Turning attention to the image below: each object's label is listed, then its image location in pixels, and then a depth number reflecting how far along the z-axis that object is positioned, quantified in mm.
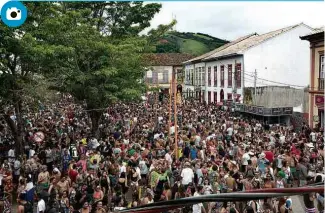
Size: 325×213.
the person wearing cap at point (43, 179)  10504
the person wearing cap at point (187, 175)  10973
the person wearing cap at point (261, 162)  11969
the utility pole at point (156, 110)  22191
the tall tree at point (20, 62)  13469
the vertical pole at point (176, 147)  14470
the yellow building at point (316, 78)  23000
